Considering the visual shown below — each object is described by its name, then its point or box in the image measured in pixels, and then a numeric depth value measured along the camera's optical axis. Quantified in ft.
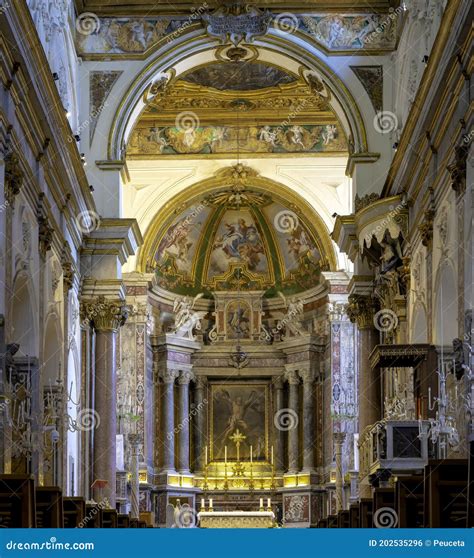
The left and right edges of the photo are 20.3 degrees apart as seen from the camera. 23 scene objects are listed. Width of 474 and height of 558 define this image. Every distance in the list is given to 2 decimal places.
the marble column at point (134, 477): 105.91
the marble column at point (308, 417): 121.70
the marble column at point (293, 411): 123.34
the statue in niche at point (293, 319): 123.02
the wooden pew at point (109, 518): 62.54
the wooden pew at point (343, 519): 68.56
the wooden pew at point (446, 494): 42.42
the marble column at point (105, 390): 89.51
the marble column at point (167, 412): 120.78
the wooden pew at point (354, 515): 63.16
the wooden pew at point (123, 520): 68.46
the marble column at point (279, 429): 125.39
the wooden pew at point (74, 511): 52.80
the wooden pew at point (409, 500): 47.32
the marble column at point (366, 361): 89.10
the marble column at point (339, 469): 107.04
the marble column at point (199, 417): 126.21
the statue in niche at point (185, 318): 122.62
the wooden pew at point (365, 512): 59.36
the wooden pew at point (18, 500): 41.34
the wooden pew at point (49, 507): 47.39
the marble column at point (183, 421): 121.80
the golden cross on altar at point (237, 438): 126.62
